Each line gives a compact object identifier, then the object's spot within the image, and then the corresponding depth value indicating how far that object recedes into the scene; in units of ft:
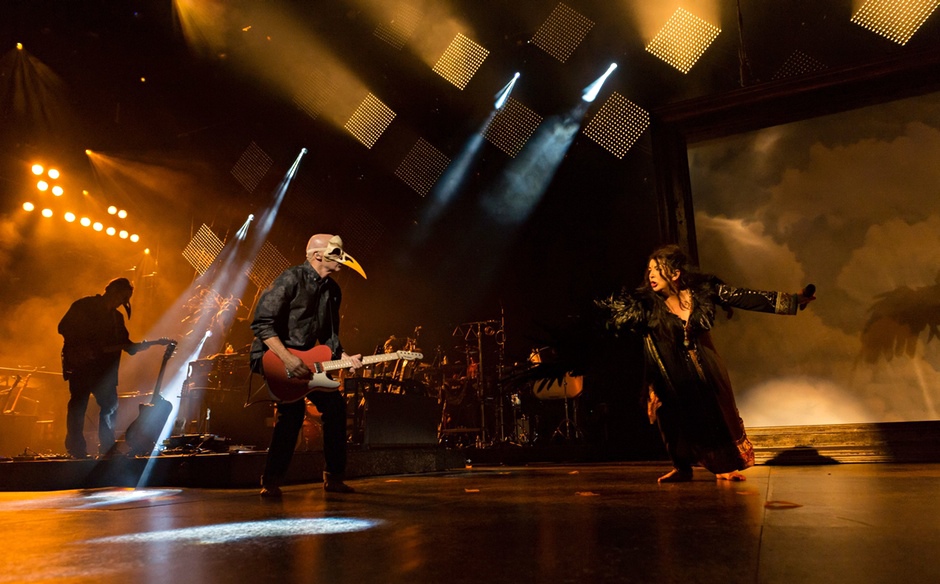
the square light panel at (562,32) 24.75
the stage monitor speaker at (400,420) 19.20
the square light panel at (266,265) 41.37
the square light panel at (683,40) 21.72
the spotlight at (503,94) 29.53
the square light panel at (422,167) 33.12
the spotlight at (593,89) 26.32
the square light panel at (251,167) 36.47
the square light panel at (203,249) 42.14
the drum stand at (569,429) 27.81
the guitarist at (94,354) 18.86
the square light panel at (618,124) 26.25
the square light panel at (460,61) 28.02
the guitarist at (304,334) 10.66
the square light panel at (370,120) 31.89
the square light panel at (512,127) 29.91
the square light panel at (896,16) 18.02
